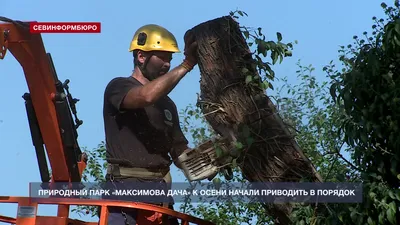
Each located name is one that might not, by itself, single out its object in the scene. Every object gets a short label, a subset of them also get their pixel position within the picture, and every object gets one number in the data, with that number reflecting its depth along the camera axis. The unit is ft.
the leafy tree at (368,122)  32.49
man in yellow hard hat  34.22
